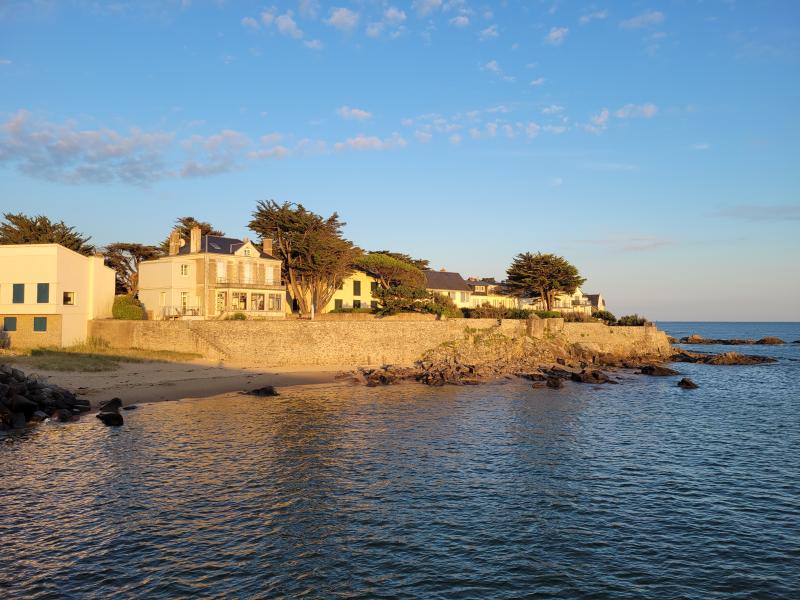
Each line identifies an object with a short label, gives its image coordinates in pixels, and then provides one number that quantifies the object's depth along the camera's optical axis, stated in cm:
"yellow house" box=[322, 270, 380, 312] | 7288
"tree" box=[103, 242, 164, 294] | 7444
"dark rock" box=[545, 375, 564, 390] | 4656
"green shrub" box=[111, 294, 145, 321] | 5369
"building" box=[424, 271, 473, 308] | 8656
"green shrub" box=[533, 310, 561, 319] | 7130
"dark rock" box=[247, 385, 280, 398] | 3881
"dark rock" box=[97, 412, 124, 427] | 2777
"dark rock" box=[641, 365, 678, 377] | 5800
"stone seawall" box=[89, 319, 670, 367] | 4978
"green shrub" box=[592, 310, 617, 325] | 8038
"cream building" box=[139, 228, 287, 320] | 5650
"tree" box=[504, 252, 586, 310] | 8419
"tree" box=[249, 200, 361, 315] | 6312
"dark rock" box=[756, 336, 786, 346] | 12645
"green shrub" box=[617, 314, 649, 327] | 7938
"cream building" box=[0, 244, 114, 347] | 4838
